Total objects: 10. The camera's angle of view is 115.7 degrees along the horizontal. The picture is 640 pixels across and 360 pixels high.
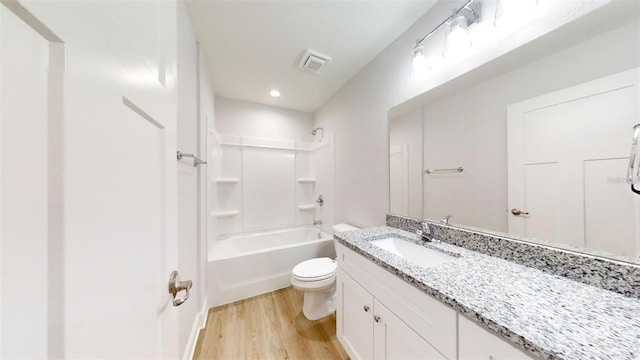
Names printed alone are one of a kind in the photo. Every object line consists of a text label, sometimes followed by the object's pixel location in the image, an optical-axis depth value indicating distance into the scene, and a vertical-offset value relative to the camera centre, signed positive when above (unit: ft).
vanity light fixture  3.62 +2.84
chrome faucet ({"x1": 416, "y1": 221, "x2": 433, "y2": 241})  4.22 -1.09
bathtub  6.39 -2.90
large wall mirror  2.40 +0.62
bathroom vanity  1.65 -1.28
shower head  9.49 +2.45
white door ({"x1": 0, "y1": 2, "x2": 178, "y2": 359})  0.72 -0.07
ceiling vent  5.71 +3.56
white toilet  5.45 -2.87
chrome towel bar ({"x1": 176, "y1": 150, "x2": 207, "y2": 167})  4.86 +0.47
